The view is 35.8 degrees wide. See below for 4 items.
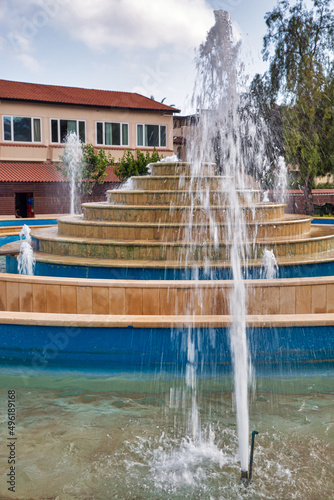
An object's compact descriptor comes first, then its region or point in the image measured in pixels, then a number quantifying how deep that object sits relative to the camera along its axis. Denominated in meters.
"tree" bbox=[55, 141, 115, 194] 28.93
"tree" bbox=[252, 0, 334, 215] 28.47
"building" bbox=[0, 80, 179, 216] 28.22
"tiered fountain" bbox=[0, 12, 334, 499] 4.04
